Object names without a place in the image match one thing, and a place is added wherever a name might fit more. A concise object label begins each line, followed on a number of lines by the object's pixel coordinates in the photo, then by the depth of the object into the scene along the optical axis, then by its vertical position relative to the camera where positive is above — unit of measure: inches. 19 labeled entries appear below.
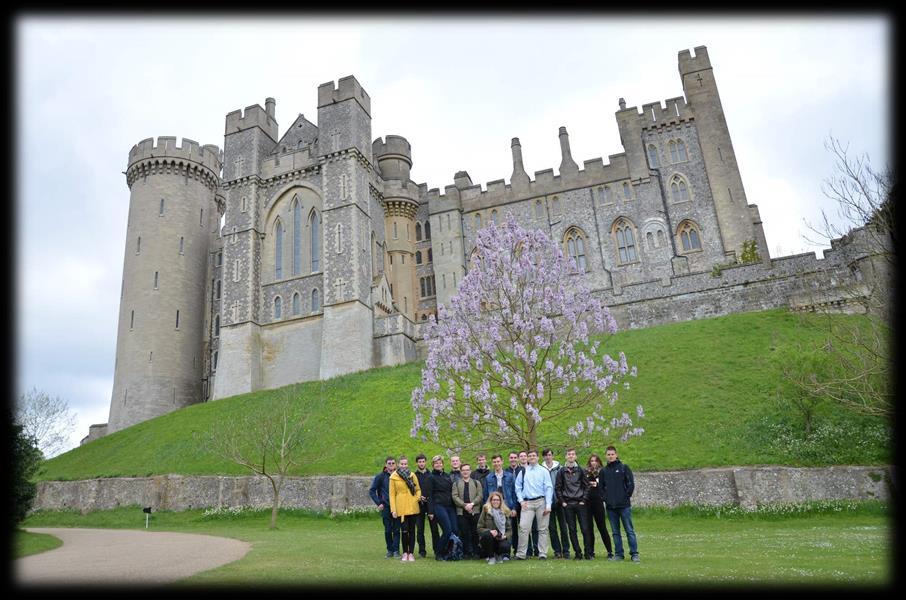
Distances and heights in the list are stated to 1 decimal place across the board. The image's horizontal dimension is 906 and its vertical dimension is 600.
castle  1625.2 +692.1
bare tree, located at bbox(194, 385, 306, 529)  889.5 +94.8
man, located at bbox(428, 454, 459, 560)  430.6 -16.9
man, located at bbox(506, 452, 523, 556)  433.7 +2.5
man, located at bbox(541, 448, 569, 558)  425.7 -34.1
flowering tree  608.7 +149.0
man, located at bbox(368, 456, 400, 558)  454.6 -11.9
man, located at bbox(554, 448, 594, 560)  420.5 -16.1
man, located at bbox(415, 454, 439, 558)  452.1 -5.5
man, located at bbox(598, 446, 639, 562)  396.2 -16.4
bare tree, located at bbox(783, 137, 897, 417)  568.1 +108.7
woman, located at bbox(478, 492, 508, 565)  409.1 -35.3
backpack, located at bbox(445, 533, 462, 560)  427.0 -46.6
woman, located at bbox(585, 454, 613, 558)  410.3 -22.6
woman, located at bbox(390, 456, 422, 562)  433.4 -11.3
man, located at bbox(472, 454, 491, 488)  454.6 +3.9
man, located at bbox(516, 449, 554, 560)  415.5 -17.3
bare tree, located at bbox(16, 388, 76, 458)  1435.8 +237.0
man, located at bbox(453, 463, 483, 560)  432.5 -17.5
